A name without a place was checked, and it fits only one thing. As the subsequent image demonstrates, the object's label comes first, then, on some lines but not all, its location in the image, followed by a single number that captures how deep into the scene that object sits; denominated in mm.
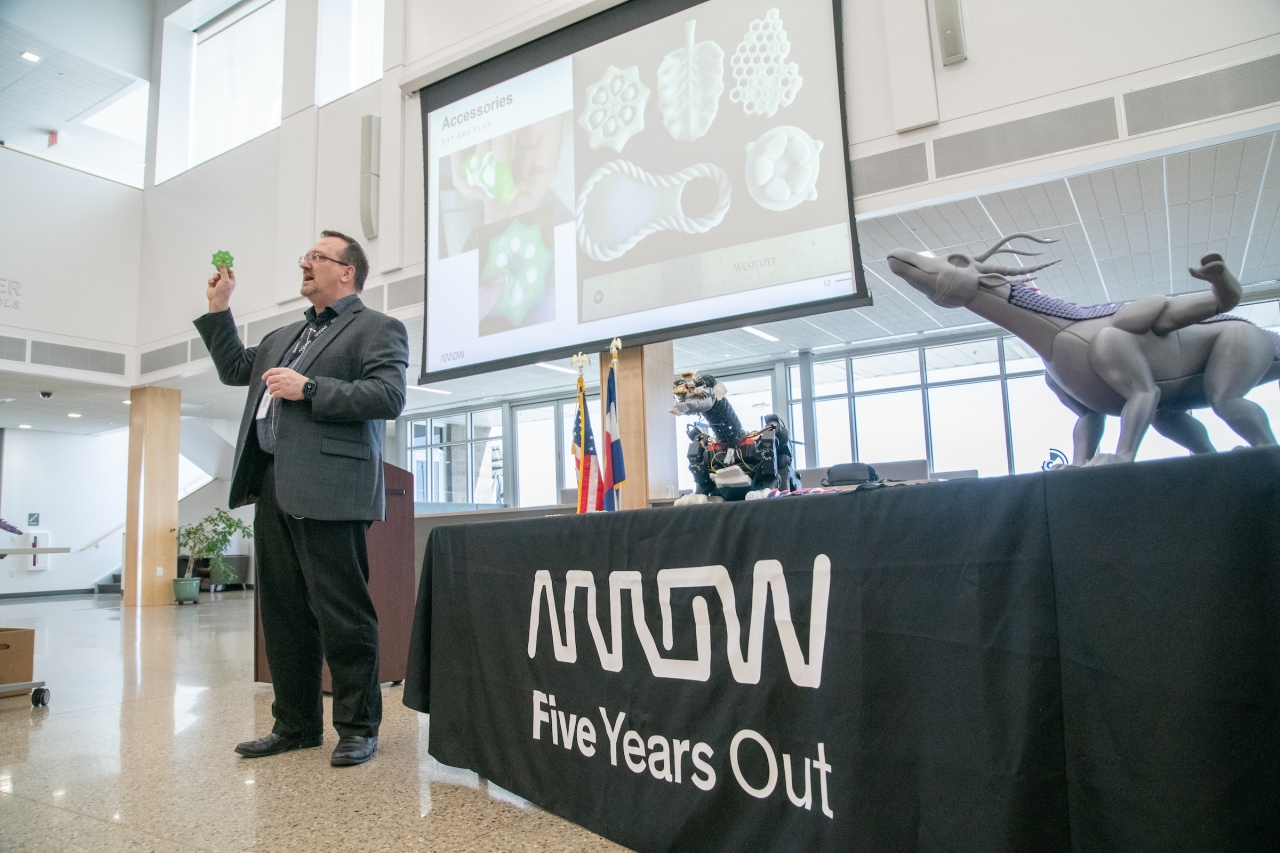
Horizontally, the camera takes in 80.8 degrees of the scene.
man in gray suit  1912
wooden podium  3049
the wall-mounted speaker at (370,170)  6359
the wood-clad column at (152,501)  9695
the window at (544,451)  13727
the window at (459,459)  14883
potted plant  11367
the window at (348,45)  7590
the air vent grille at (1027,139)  3955
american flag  2488
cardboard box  2914
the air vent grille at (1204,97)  3645
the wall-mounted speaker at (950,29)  4266
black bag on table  1387
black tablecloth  767
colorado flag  2553
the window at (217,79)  8602
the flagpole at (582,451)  2477
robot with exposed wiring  1878
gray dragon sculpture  1171
